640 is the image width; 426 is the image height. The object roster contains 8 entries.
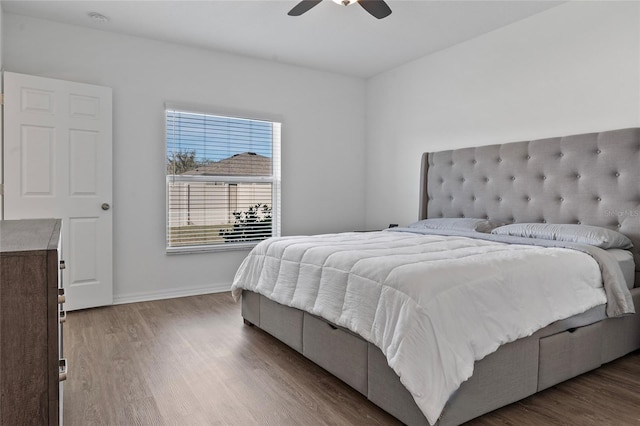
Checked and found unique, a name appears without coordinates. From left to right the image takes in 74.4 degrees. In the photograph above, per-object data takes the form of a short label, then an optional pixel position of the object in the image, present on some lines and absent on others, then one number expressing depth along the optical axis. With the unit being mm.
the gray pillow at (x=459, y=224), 3356
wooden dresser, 1048
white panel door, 3305
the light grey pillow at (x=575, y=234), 2562
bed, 1776
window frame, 4082
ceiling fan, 2645
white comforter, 1620
